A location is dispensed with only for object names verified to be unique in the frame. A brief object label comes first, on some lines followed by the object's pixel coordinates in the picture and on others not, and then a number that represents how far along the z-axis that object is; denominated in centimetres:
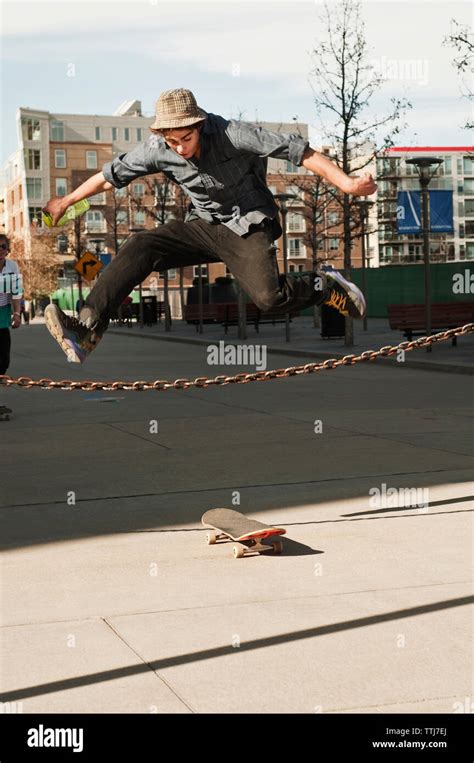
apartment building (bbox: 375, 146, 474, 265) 14638
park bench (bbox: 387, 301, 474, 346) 2650
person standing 1313
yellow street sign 3809
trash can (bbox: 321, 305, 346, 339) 3033
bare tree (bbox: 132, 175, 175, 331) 4522
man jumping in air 619
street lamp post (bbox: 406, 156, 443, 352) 2438
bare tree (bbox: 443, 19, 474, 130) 2441
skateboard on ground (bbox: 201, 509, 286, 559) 652
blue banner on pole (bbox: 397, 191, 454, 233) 3422
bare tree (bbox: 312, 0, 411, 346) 2836
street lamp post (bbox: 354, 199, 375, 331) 3133
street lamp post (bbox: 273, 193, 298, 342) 3086
